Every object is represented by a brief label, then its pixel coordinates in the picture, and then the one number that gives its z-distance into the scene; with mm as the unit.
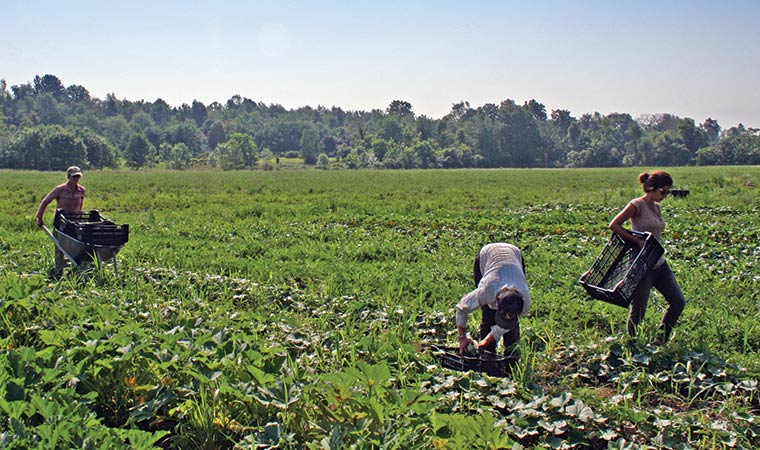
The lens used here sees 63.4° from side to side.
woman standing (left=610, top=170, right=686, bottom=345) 5691
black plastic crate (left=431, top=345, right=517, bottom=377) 4836
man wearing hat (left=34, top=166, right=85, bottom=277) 8719
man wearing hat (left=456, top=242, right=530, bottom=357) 4512
